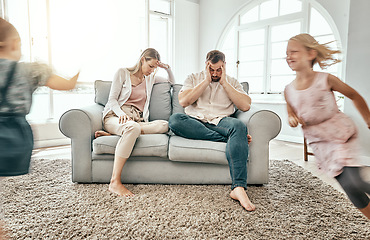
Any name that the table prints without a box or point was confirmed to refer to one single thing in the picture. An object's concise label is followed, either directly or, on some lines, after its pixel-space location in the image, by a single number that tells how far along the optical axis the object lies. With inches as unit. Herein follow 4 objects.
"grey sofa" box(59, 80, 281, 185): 81.6
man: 76.3
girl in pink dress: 42.3
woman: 79.0
